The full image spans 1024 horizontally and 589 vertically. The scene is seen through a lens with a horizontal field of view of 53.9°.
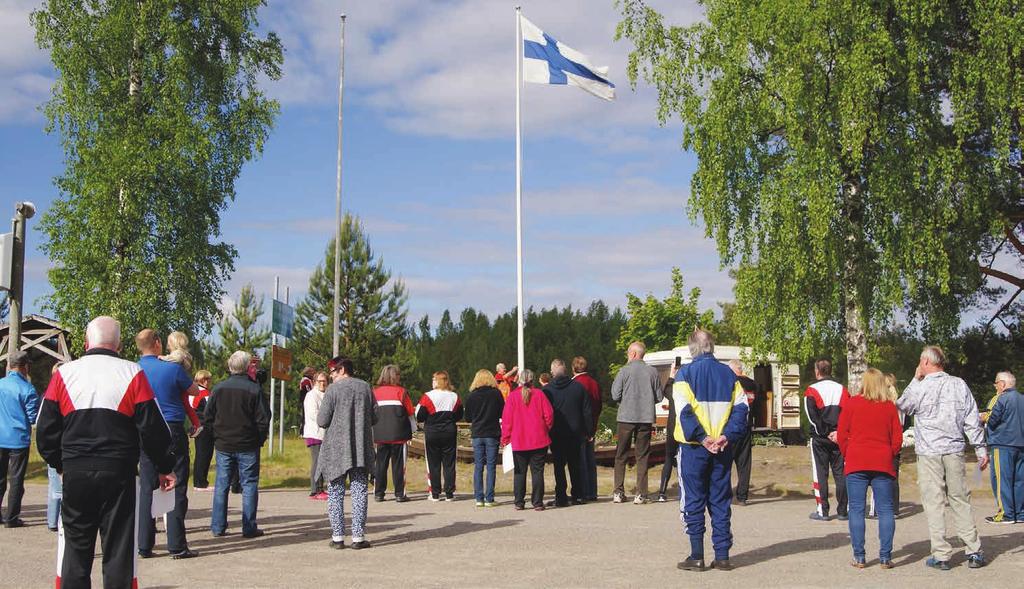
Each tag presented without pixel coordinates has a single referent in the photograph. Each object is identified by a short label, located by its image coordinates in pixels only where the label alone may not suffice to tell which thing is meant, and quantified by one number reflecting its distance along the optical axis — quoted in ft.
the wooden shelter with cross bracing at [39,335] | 101.85
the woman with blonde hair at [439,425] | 47.93
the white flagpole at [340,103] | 106.83
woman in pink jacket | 44.52
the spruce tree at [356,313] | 177.78
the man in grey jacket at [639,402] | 46.52
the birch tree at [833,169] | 65.10
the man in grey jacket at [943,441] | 29.19
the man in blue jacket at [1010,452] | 40.11
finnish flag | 73.10
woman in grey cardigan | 32.19
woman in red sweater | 28.84
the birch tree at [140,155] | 80.02
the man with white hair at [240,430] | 34.37
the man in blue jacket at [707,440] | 28.07
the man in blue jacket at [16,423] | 37.73
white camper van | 94.58
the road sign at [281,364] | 70.52
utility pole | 40.81
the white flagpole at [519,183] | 73.15
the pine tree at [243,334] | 185.26
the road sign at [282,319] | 81.66
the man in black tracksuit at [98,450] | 20.58
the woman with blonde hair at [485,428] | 46.83
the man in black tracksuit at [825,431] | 39.78
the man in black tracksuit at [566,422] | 46.85
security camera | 41.50
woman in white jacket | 48.37
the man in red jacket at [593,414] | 48.47
